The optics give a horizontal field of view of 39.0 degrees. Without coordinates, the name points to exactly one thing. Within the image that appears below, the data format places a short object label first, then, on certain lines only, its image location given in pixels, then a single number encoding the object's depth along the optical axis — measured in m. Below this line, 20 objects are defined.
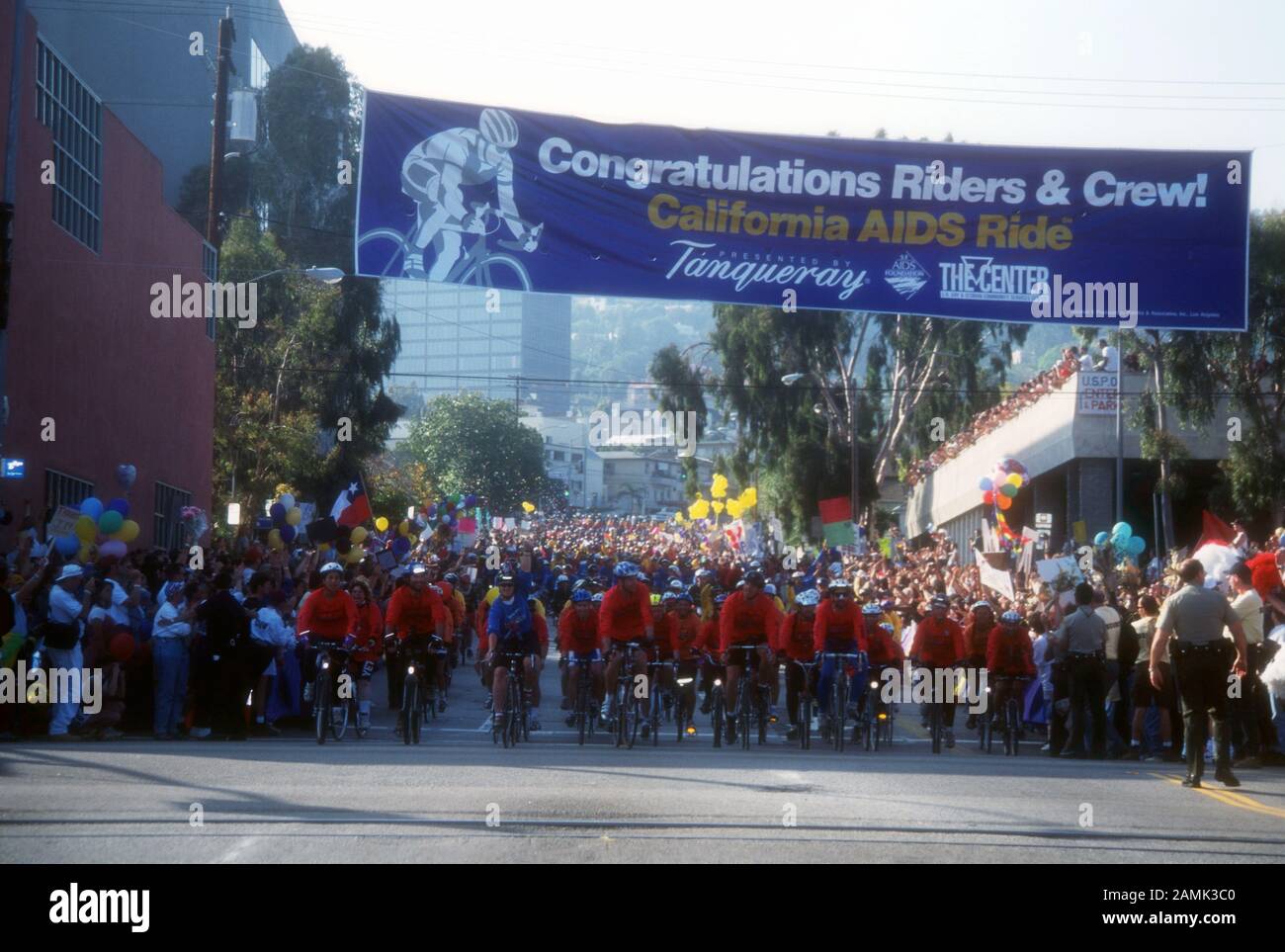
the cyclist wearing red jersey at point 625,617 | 18.33
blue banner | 17.45
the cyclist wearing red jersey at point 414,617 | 18.38
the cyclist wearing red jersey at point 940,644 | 19.56
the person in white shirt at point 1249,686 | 17.12
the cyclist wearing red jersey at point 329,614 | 18.14
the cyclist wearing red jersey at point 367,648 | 18.61
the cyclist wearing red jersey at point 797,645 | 19.56
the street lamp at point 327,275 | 26.88
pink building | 24.56
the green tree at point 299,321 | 42.78
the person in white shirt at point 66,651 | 17.52
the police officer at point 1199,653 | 13.83
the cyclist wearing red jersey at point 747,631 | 18.84
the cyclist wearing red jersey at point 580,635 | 18.45
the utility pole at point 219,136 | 33.15
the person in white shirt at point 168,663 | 18.59
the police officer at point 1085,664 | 18.69
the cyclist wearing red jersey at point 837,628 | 19.05
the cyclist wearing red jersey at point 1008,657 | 19.30
